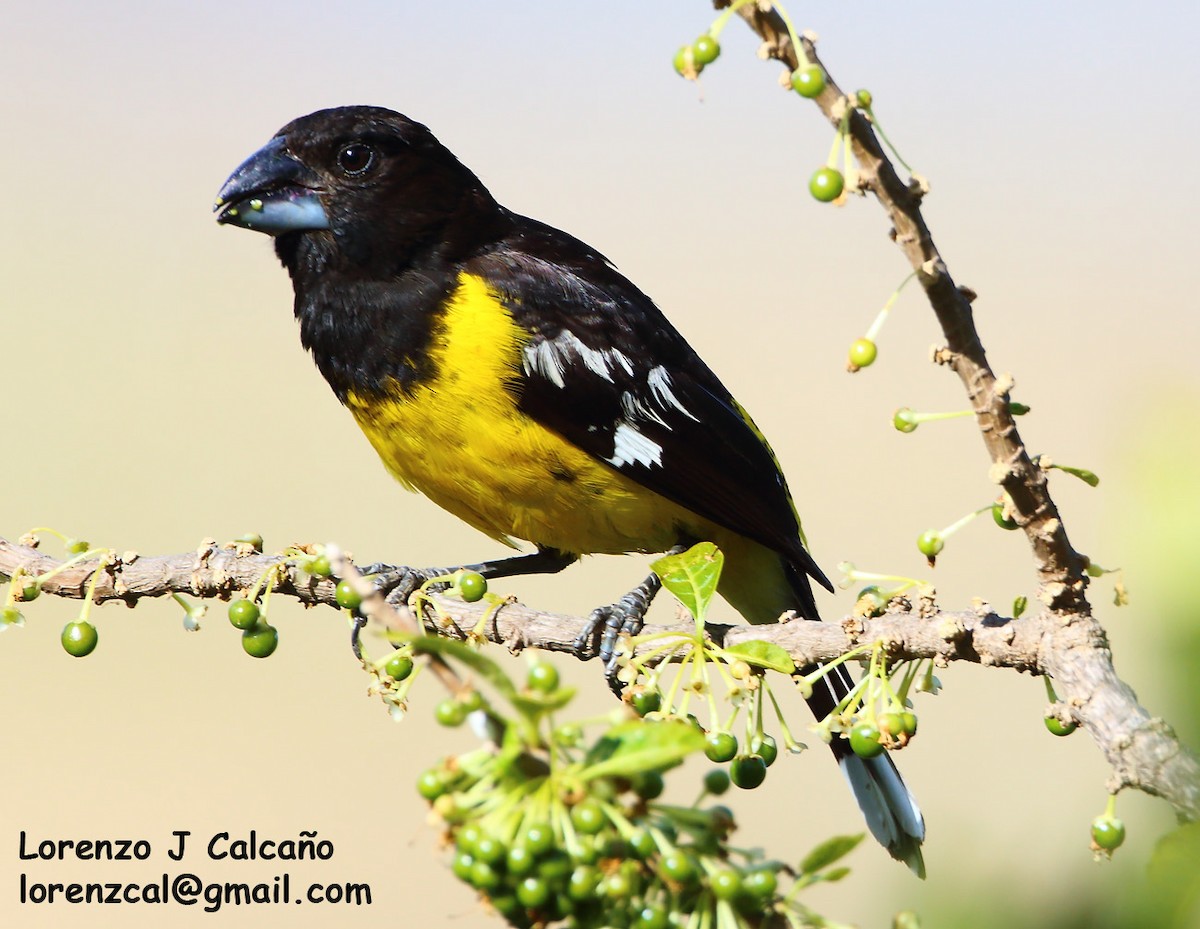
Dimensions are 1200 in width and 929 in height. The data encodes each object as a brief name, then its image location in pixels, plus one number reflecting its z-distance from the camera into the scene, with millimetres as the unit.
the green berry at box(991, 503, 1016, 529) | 4756
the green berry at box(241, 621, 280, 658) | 5131
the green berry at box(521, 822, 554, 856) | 2861
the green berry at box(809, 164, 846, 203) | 3639
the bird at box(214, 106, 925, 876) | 5199
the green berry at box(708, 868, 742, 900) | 2877
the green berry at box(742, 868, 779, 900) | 2927
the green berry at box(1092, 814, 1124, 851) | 3964
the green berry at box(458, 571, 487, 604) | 5126
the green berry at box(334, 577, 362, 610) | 5123
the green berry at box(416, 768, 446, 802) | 3048
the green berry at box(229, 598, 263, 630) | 5128
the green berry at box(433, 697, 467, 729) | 2993
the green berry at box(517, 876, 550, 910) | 2910
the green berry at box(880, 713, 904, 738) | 5081
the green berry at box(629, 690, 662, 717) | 5085
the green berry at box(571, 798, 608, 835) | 2874
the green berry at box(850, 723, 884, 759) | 5081
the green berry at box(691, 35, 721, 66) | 3667
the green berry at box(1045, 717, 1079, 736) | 4938
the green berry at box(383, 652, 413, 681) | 5103
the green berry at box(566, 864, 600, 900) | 2899
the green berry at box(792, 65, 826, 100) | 3458
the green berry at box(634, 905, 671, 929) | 2880
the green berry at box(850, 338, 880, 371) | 4112
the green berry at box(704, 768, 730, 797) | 3656
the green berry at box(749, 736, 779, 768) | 5091
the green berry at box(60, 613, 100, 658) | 5122
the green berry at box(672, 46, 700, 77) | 3683
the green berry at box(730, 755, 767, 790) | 5088
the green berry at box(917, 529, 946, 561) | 4960
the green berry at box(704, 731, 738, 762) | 5082
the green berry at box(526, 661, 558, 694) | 3009
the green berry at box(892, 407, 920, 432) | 4539
